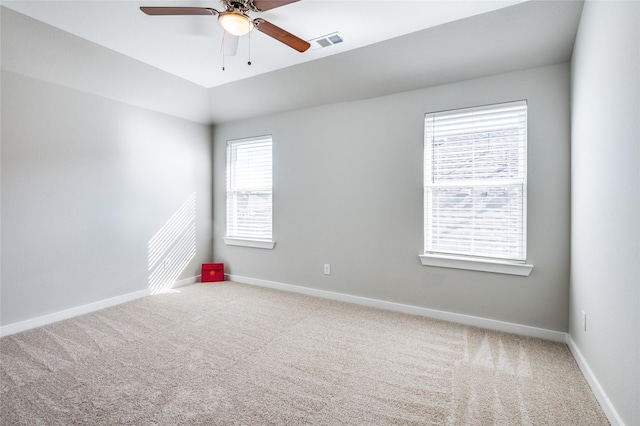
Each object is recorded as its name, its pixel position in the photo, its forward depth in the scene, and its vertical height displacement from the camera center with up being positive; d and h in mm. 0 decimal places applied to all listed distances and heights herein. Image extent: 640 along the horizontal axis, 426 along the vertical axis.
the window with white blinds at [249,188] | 4348 +327
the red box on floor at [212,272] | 4566 -942
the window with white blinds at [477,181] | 2775 +294
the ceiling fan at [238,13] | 1931 +1291
